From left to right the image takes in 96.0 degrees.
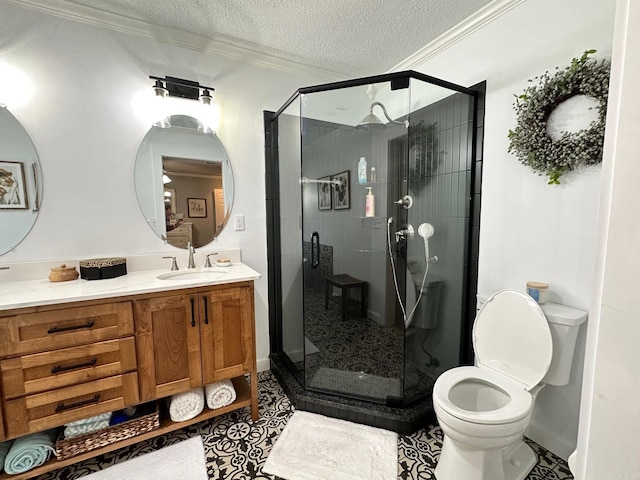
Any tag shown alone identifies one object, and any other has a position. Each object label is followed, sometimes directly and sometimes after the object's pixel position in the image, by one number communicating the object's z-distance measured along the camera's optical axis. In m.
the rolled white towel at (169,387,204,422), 1.69
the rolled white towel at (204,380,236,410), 1.78
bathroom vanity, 1.32
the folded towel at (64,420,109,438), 1.47
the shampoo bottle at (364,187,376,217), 2.09
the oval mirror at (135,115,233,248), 1.99
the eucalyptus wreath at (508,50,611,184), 1.33
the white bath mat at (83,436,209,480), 1.49
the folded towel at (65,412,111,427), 1.48
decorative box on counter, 1.70
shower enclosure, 1.93
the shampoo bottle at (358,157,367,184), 2.12
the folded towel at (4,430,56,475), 1.36
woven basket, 1.46
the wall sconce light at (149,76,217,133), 1.97
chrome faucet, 2.07
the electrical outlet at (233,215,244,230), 2.28
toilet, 1.26
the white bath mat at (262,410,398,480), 1.50
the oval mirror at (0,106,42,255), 1.65
